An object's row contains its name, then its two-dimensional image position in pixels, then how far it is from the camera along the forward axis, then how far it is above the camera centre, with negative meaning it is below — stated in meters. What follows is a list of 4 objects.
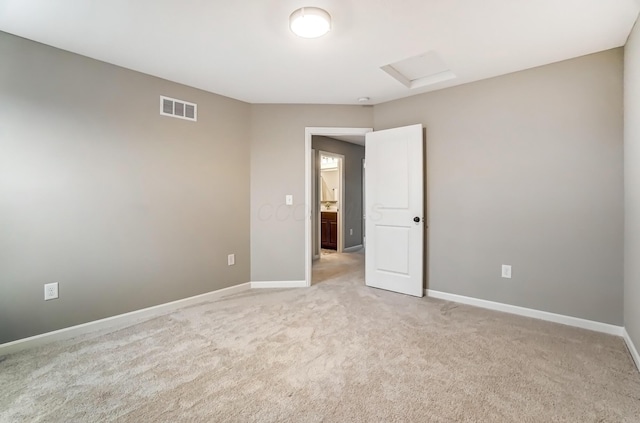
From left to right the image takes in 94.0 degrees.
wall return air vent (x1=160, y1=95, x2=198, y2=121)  2.91 +1.02
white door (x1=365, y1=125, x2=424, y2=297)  3.30 +0.00
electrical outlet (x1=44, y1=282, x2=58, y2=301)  2.28 -0.62
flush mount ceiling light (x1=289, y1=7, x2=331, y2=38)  1.84 +1.19
